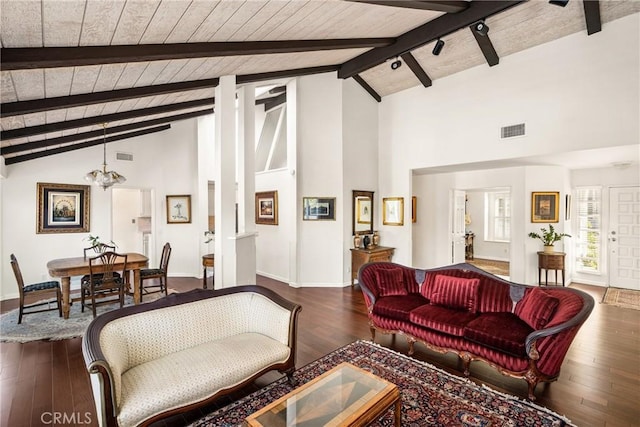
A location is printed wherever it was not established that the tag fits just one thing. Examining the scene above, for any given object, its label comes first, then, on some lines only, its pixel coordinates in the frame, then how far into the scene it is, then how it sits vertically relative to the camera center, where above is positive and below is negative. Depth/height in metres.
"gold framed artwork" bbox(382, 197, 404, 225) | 6.54 -0.03
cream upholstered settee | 1.87 -1.14
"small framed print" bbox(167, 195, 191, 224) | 7.07 +0.03
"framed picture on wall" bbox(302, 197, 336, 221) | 6.18 +0.04
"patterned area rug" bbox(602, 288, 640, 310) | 4.96 -1.56
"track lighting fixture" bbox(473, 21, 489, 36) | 4.21 +2.58
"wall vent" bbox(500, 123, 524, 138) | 5.02 +1.35
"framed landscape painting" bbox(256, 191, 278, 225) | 6.91 +0.07
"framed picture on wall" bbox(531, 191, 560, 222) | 6.08 +0.07
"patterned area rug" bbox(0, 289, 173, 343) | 3.69 -1.54
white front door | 5.80 -0.55
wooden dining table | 4.24 -0.88
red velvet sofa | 2.44 -1.06
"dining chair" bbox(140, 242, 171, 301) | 5.28 -1.10
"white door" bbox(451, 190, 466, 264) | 7.00 -0.40
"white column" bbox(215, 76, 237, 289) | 4.25 +0.35
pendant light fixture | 4.89 +0.54
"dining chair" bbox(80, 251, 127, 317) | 4.41 -1.04
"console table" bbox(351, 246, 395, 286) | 6.01 -0.94
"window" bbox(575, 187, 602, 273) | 6.27 -0.42
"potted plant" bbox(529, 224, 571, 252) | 6.01 -0.54
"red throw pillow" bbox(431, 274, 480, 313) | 3.28 -0.93
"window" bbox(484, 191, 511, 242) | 9.28 -0.20
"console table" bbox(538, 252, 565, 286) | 5.85 -1.03
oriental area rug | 2.22 -1.55
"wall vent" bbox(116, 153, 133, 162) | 6.49 +1.18
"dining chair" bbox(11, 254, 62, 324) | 4.08 -1.13
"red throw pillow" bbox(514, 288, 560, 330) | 2.64 -0.91
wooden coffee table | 1.77 -1.23
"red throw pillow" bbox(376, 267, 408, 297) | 3.77 -0.92
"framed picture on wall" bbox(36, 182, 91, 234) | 5.65 +0.05
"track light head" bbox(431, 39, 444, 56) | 4.62 +2.51
